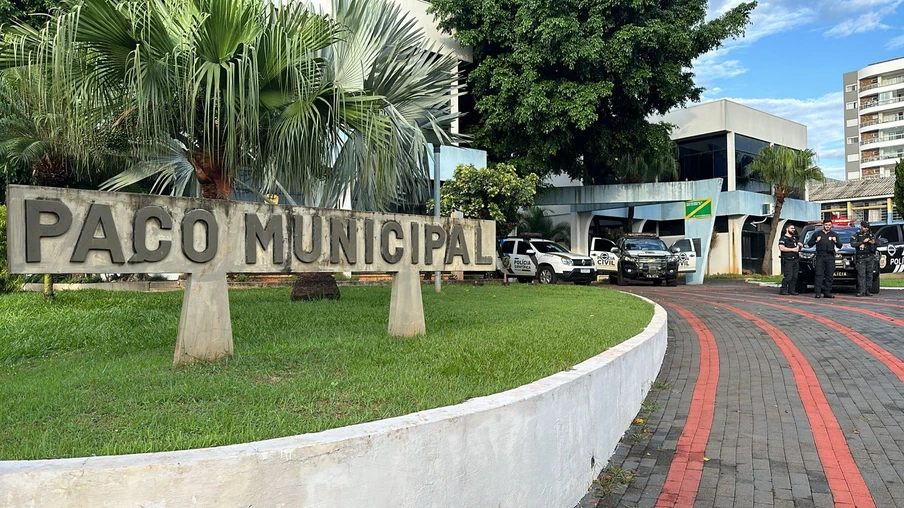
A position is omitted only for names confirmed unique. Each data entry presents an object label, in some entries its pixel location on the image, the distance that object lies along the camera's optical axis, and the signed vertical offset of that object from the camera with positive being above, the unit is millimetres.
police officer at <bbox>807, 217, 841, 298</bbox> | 13469 -270
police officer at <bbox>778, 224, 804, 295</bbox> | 14430 -236
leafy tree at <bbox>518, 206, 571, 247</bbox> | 24969 +869
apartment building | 62562 +12761
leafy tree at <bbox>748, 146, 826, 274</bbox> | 28188 +3382
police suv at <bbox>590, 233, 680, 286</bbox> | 20297 -415
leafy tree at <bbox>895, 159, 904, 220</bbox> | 27617 +2535
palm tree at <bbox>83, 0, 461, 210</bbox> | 6727 +1426
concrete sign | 3781 +64
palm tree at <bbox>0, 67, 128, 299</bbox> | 6113 +1516
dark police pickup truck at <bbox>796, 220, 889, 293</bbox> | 14375 -538
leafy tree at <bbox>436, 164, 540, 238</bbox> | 16250 +1444
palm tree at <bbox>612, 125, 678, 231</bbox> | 24375 +3541
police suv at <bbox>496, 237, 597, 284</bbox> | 18906 -437
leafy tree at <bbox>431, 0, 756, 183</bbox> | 19922 +5924
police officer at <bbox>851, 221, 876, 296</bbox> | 14102 -220
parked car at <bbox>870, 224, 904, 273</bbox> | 20391 -129
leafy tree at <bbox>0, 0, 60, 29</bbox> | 14094 +5564
